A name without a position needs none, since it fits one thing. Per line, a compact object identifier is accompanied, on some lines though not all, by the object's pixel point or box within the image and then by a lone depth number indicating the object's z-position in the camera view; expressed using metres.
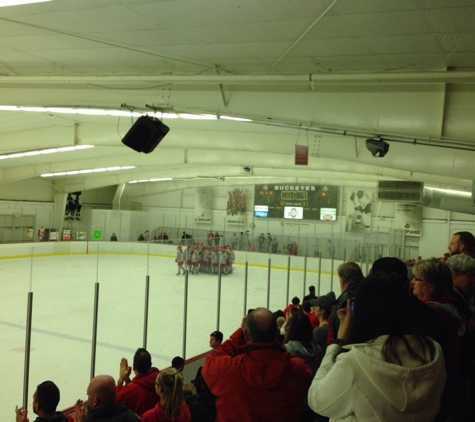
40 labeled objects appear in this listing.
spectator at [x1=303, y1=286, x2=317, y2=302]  7.60
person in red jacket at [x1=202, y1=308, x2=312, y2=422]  2.14
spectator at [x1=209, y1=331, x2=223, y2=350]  4.79
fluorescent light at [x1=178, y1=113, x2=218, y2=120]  7.34
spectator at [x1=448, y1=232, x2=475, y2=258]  3.97
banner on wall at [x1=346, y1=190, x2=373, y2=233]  24.19
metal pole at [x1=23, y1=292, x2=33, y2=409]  4.34
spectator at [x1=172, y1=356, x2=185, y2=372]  4.45
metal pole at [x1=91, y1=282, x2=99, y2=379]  4.92
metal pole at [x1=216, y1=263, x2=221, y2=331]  6.77
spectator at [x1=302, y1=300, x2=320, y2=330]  5.36
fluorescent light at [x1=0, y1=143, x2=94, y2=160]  14.43
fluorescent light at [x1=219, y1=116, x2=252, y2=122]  7.07
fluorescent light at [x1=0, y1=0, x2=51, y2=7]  3.87
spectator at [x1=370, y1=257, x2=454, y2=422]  1.93
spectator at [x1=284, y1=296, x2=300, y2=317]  7.79
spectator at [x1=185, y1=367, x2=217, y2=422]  3.20
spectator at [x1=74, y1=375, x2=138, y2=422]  2.72
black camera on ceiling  6.77
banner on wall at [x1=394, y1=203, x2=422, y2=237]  23.09
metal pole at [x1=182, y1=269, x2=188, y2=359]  6.16
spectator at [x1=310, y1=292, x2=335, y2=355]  3.75
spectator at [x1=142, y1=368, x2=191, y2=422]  2.86
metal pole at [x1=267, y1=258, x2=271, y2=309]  8.16
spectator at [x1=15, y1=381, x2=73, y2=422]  2.83
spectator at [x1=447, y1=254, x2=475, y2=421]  3.05
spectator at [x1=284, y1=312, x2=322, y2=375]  3.16
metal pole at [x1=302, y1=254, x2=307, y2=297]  9.65
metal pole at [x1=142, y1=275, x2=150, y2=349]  5.71
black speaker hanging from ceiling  6.62
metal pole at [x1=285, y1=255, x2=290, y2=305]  8.94
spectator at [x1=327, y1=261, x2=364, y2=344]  2.87
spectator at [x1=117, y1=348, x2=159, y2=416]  3.52
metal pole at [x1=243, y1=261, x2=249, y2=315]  7.46
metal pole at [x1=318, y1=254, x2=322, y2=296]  10.32
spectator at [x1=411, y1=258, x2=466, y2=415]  2.17
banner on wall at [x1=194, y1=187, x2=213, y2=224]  28.38
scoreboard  24.89
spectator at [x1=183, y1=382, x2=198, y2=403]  3.56
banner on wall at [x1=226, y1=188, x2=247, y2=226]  27.38
